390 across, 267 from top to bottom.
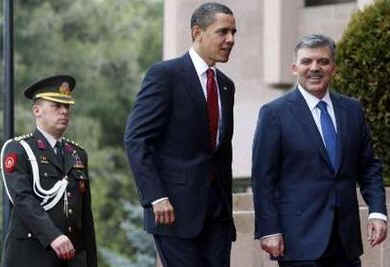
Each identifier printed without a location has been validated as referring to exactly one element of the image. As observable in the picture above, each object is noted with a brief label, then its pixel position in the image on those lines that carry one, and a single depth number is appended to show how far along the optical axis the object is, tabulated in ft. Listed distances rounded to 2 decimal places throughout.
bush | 39.91
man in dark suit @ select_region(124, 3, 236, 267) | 30.45
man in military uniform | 34.30
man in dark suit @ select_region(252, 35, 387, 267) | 30.25
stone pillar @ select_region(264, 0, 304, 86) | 57.62
